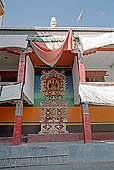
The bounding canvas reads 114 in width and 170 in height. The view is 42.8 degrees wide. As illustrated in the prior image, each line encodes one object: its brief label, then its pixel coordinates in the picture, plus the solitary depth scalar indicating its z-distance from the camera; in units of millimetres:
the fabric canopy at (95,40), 6996
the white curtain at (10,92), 6316
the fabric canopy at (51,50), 6727
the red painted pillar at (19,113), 6197
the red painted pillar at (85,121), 6203
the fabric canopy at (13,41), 7230
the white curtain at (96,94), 6334
